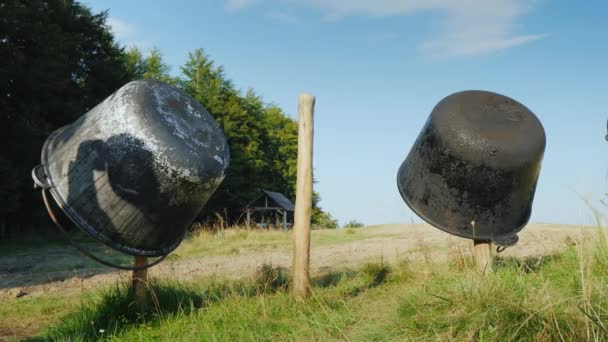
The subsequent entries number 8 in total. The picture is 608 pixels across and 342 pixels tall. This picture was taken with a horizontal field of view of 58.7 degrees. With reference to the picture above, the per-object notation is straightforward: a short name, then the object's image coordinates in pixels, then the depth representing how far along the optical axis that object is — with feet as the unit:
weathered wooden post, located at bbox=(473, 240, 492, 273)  18.75
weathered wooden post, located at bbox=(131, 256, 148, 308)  17.35
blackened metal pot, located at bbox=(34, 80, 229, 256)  14.55
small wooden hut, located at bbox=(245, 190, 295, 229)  91.25
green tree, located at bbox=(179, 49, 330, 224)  98.73
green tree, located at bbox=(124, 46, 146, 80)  119.03
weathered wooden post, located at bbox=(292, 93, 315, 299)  18.92
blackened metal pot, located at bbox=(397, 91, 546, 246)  17.52
